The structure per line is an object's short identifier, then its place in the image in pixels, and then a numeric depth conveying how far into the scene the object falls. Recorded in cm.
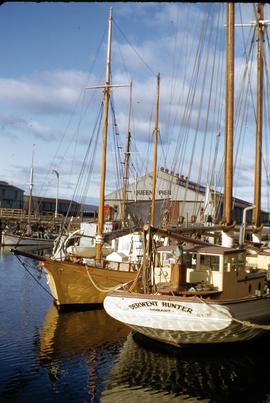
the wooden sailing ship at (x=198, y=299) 1578
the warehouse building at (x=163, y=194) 6928
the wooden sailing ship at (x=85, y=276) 2478
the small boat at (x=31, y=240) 7075
